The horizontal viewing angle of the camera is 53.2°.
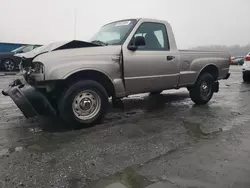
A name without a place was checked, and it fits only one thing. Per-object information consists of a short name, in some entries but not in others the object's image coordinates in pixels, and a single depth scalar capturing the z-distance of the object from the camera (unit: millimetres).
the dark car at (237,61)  38031
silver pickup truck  3941
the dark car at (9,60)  15266
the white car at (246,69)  11538
